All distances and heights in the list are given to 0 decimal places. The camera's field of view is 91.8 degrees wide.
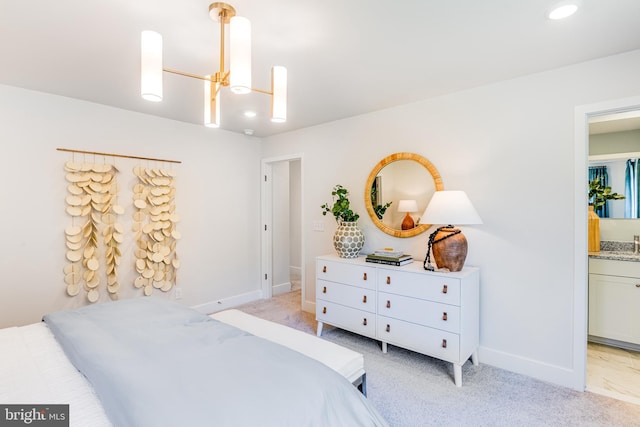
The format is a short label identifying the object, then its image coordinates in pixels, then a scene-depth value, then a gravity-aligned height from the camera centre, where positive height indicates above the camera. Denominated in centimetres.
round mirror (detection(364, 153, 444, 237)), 295 +23
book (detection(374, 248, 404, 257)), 286 -36
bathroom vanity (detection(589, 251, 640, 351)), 270 -76
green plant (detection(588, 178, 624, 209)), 319 +21
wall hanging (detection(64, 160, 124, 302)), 286 -12
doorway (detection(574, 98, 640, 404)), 213 -36
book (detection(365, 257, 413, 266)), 272 -43
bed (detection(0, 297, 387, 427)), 103 -64
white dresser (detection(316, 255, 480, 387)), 235 -78
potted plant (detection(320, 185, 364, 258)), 315 -17
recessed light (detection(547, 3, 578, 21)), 156 +105
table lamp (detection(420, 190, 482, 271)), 236 -6
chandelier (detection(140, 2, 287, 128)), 136 +68
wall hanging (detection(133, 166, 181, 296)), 329 -16
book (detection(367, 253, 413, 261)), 274 -39
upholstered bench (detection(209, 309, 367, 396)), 164 -75
